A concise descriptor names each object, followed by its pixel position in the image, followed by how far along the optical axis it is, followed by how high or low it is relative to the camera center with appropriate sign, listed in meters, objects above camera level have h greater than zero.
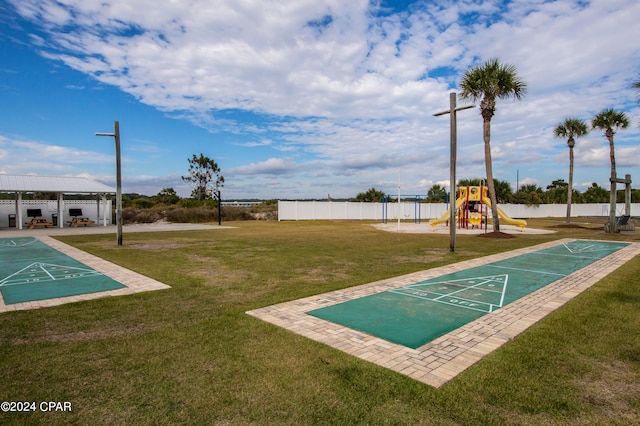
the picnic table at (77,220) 24.41 -0.89
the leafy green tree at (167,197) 39.84 +1.08
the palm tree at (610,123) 22.64 +5.16
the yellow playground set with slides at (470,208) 21.70 -0.22
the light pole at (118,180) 12.55 +0.94
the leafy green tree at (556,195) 45.88 +1.21
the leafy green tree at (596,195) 46.57 +1.22
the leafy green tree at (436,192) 40.28 +1.46
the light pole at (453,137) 10.82 +2.05
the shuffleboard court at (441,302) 4.57 -1.54
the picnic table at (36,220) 22.61 -0.82
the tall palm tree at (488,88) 16.19 +5.30
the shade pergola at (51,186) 21.17 +1.30
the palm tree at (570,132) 25.58 +5.21
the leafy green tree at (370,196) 40.81 +1.06
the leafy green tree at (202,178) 42.12 +3.32
